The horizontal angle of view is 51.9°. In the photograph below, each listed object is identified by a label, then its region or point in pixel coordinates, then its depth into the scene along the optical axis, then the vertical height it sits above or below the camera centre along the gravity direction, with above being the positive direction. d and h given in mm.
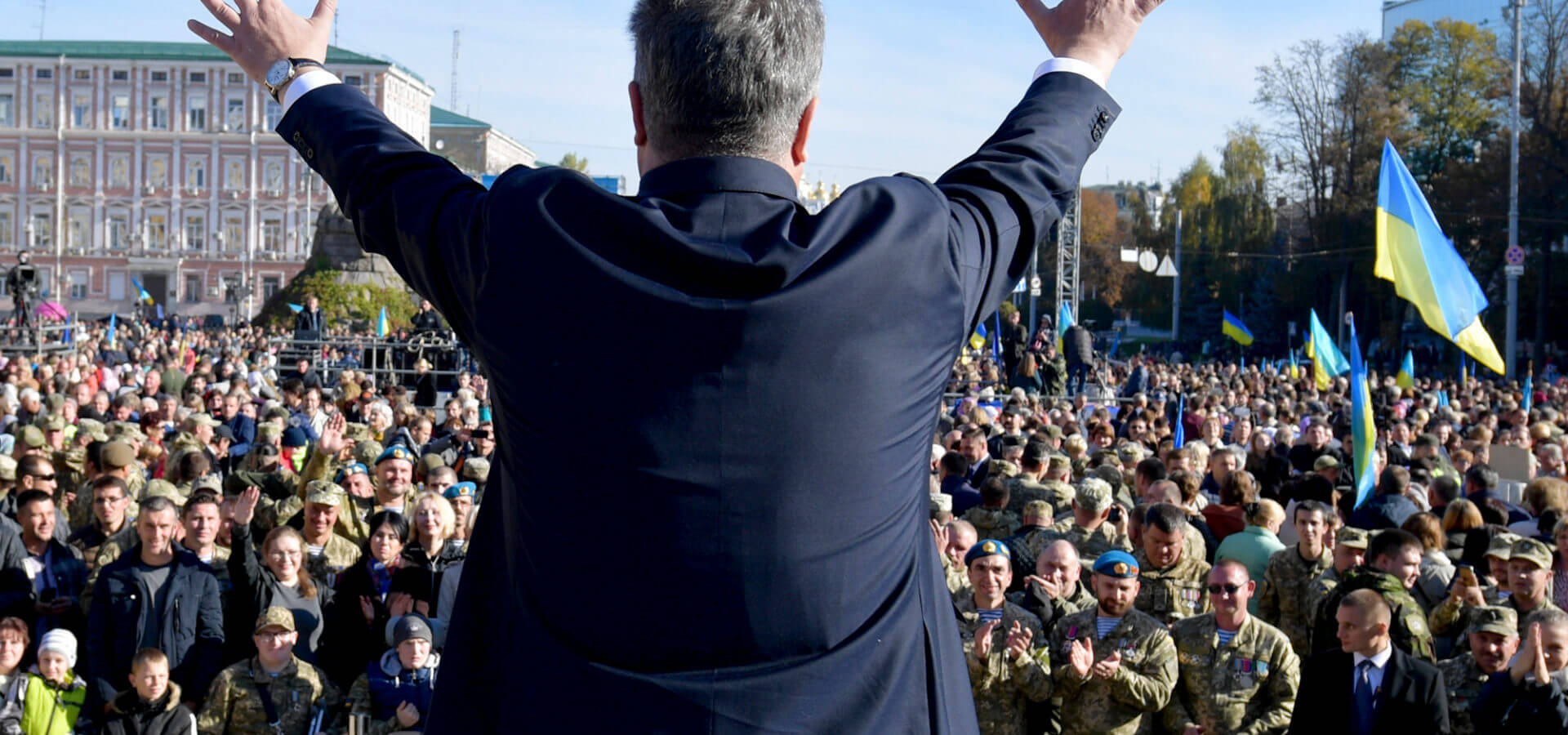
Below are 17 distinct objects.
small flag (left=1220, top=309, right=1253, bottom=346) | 27781 +302
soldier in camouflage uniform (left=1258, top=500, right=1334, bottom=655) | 7609 -1077
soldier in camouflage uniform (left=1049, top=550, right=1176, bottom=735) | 6059 -1205
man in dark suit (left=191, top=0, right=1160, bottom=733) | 1492 -58
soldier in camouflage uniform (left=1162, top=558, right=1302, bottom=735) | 6141 -1255
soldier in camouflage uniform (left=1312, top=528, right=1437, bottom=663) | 6344 -977
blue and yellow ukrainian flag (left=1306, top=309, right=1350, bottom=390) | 20125 -77
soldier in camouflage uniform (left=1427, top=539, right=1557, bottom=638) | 6594 -918
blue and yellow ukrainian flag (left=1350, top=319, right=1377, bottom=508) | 10148 -610
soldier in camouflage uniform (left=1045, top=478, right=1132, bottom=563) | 8125 -949
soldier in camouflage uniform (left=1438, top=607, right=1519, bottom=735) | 6027 -1144
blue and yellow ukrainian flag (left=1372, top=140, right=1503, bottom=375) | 11852 +654
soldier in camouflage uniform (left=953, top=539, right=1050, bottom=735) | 6184 -1244
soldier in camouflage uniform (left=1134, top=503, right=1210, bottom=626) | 7121 -1023
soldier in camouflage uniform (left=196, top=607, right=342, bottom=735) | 6441 -1474
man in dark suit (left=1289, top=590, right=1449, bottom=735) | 5570 -1172
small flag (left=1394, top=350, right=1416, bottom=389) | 21891 -340
